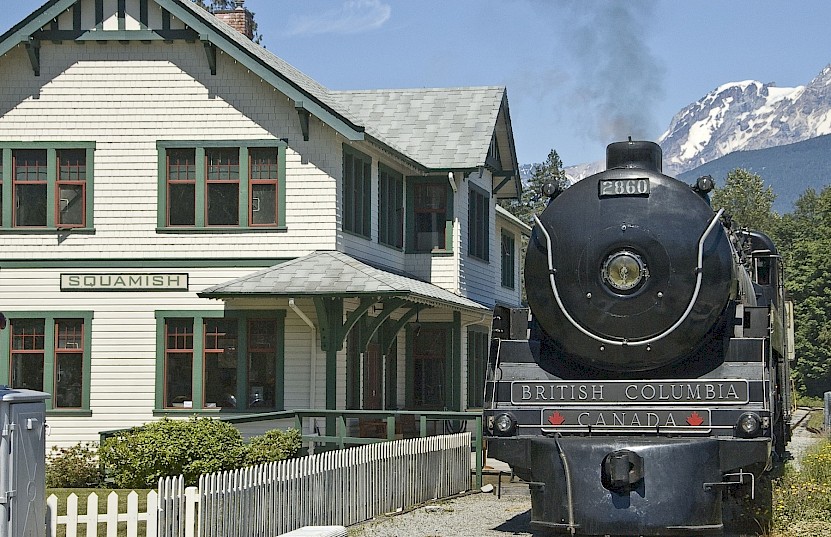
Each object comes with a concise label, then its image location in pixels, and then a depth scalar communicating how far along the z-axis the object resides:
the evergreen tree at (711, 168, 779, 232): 89.69
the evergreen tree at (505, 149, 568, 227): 92.12
